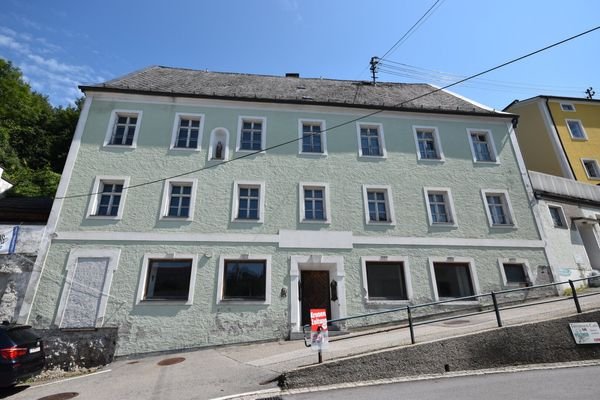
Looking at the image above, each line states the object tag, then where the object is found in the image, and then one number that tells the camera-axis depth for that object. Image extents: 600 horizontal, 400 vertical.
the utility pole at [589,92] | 28.77
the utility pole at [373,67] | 21.20
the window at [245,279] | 11.20
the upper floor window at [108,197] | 11.87
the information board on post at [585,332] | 7.78
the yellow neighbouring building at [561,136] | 21.05
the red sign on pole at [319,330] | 6.54
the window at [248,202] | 12.39
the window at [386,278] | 11.91
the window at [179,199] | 12.10
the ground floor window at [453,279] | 12.39
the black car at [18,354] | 6.77
